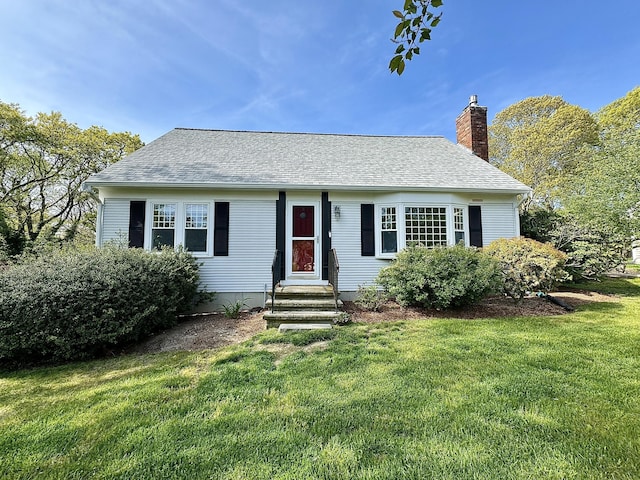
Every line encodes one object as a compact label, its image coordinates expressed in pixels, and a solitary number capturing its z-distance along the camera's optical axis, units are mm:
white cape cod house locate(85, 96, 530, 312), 7758
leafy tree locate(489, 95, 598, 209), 20047
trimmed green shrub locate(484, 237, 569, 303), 6668
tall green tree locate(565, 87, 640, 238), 8461
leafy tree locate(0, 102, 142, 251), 13844
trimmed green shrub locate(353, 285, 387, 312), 7008
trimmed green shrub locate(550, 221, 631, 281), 8672
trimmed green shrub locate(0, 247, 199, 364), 4309
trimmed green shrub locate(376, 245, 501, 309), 6242
